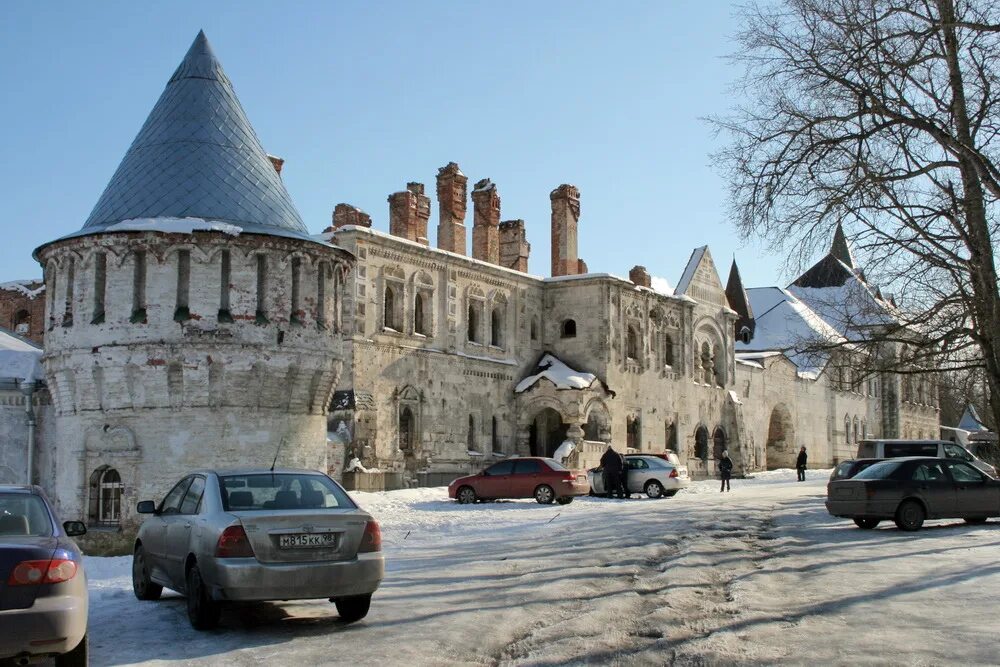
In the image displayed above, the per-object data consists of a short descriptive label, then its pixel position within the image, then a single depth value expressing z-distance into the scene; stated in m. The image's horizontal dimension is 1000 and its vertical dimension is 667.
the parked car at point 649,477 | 32.31
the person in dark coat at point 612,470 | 31.30
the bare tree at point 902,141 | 20.41
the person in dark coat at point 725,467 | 36.69
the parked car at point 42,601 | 7.29
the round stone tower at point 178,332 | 23.55
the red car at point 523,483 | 28.41
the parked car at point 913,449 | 27.79
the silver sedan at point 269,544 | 9.69
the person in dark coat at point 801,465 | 44.53
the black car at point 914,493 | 19.42
